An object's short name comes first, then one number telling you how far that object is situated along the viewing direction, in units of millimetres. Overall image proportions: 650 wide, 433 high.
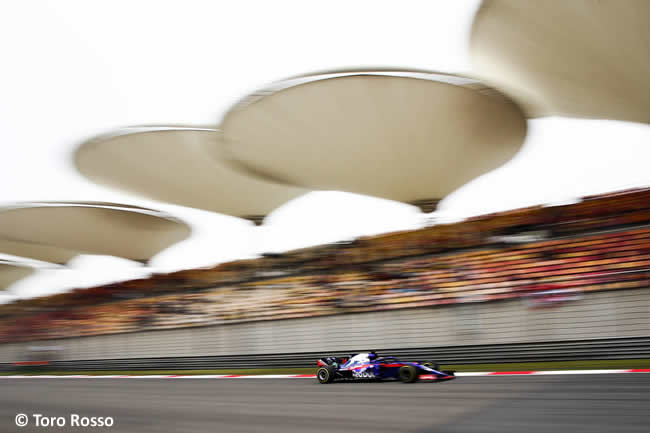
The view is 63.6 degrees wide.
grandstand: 11641
